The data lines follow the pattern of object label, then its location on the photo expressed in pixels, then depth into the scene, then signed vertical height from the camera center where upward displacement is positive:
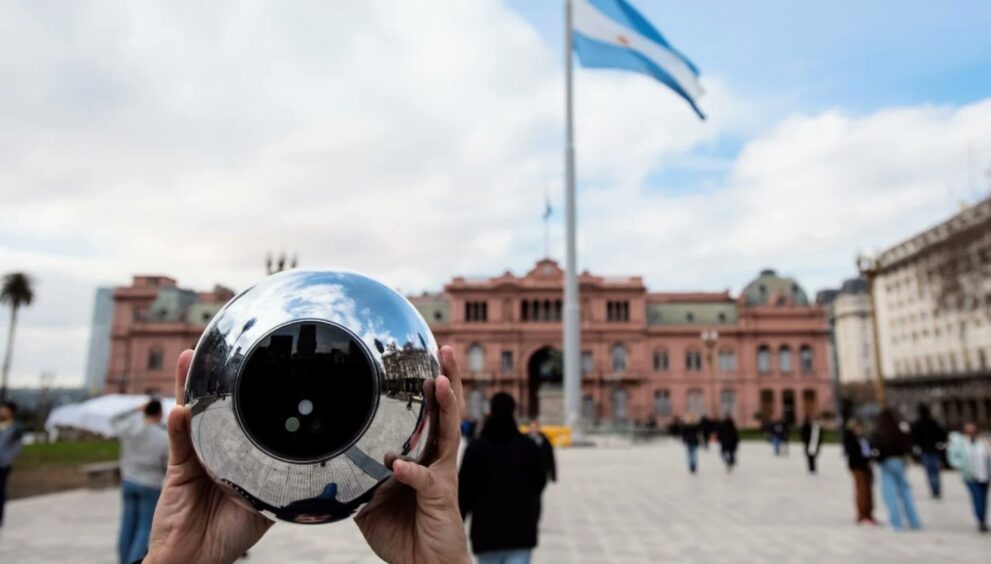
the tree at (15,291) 52.34 +7.57
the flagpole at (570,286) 28.98 +4.63
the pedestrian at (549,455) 6.76 -0.72
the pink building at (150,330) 64.88 +5.55
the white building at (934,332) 40.81 +5.91
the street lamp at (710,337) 34.73 +2.78
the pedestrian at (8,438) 9.11 -0.77
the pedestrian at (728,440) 18.67 -1.51
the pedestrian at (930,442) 13.21 -1.09
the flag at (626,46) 21.58 +12.07
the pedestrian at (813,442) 18.09 -1.52
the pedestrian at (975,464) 9.41 -1.08
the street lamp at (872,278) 14.23 +2.59
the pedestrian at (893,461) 9.51 -1.06
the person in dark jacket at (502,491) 4.36 -0.72
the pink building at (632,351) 62.41 +3.66
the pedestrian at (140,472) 5.93 -0.81
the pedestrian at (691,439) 17.98 -1.41
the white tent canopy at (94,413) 33.14 -1.51
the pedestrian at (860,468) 10.09 -1.23
